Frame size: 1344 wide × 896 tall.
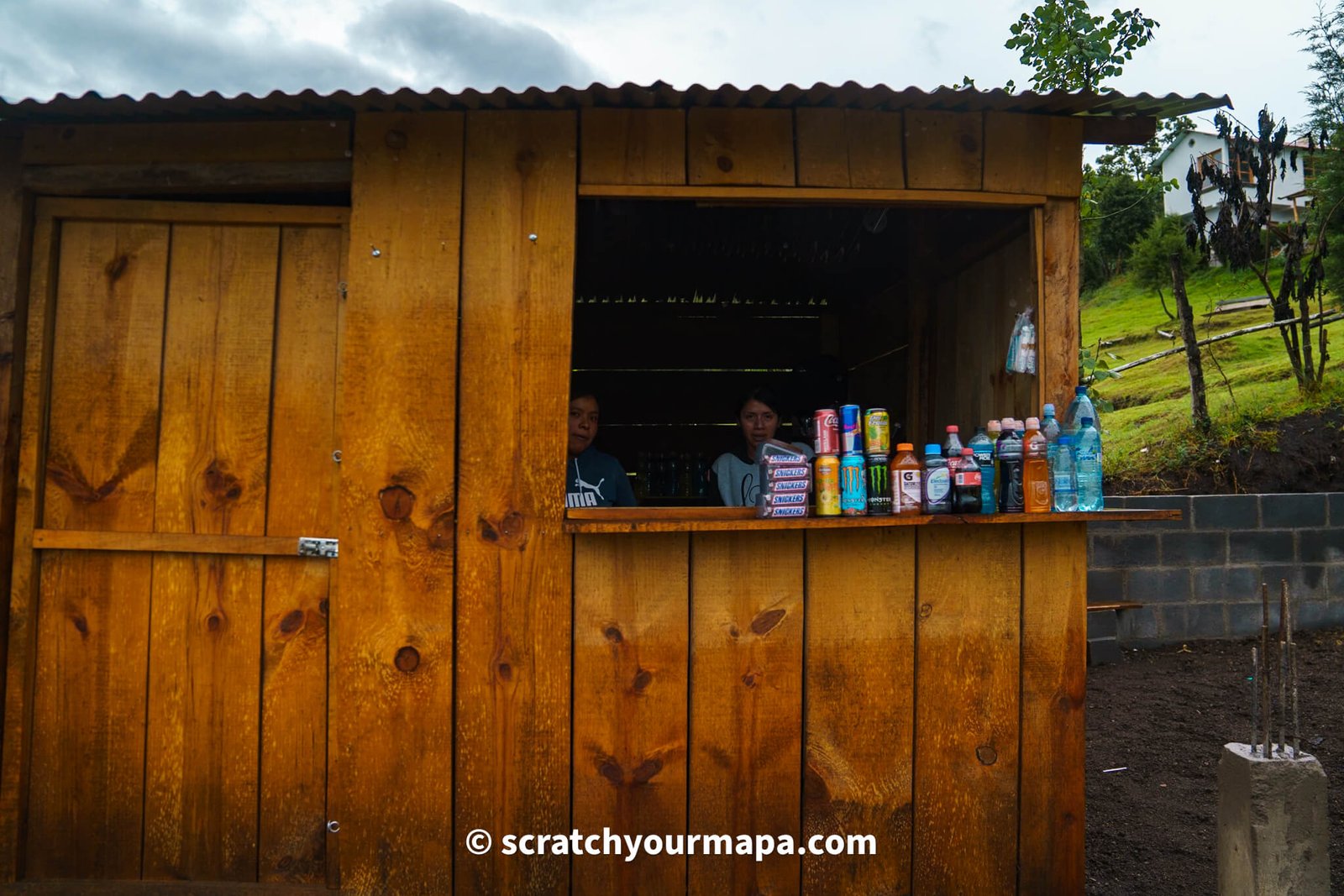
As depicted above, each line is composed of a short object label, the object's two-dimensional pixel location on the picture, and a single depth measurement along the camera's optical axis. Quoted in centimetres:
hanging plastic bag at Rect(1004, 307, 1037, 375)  323
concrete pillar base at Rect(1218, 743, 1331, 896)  254
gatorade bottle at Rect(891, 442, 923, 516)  294
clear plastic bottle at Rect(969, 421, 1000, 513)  304
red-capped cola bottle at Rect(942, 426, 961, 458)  301
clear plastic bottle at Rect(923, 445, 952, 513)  295
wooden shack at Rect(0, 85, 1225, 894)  299
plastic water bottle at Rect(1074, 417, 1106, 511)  299
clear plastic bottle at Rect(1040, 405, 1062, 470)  304
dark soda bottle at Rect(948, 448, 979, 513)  296
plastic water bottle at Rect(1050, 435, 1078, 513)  301
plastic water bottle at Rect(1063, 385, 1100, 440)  302
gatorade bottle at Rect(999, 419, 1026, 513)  303
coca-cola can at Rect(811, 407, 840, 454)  296
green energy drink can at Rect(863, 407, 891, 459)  294
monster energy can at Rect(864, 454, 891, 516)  296
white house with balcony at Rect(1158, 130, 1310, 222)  3556
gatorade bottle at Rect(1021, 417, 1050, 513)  298
